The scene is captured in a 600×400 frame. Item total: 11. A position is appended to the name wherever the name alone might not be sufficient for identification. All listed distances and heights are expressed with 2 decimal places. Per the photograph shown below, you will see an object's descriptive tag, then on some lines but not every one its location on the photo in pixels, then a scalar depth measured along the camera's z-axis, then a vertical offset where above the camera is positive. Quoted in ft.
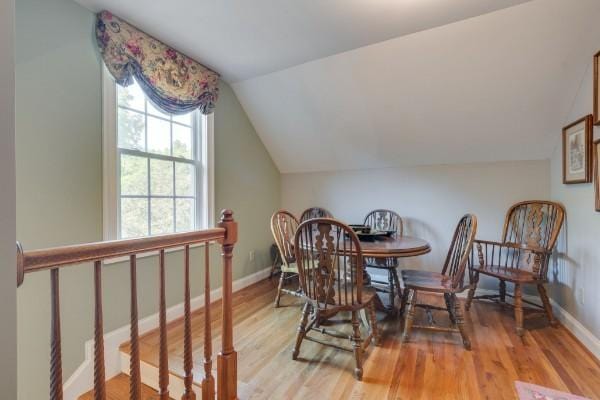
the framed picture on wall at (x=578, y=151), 6.79 +1.25
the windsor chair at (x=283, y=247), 8.73 -1.59
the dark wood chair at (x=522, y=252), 7.48 -1.72
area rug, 4.98 -3.58
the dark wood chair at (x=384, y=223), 10.37 -1.01
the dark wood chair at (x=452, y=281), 6.46 -2.14
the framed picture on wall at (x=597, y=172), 6.27 +0.60
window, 6.79 +0.89
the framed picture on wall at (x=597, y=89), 6.25 +2.48
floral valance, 6.56 +3.55
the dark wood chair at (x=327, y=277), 5.61 -1.68
